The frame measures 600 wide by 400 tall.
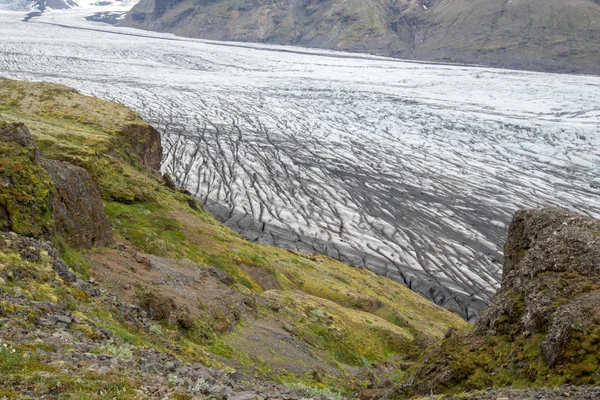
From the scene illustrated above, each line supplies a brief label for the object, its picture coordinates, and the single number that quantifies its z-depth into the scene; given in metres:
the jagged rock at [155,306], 12.41
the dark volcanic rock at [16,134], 12.70
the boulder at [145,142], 30.47
